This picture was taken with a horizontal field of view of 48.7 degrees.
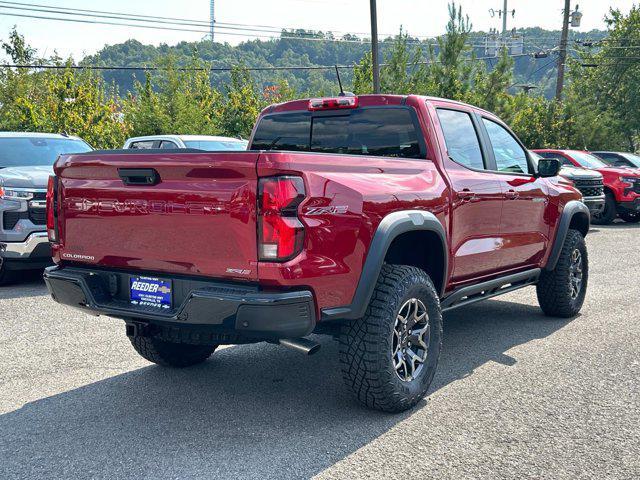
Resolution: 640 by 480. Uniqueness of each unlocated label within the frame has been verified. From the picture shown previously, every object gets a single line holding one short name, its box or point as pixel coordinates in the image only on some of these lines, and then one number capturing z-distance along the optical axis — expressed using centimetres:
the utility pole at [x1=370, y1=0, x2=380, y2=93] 2386
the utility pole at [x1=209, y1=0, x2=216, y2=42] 4015
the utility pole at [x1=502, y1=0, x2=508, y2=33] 7336
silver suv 832
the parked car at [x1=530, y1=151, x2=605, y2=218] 1469
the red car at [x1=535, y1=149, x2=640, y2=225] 1658
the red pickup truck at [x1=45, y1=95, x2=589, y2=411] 353
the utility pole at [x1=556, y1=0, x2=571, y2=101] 3319
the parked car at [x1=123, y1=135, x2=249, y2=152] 1226
